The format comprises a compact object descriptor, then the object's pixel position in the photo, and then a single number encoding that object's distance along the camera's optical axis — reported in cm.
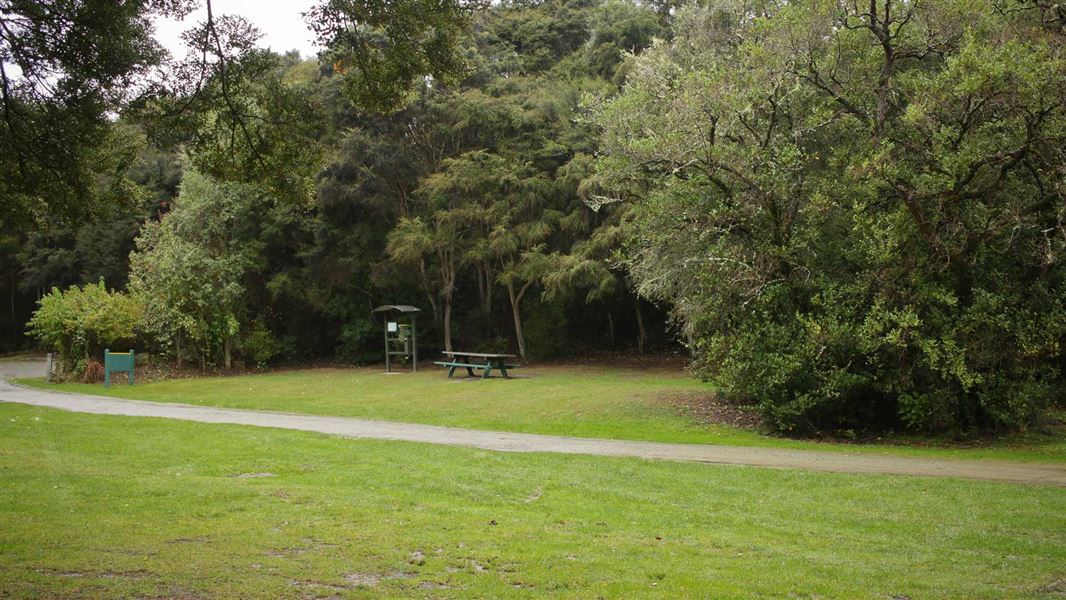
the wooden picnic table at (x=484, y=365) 2694
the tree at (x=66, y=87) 841
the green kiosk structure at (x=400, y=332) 3064
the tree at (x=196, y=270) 3119
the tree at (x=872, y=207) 1423
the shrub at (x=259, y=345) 3469
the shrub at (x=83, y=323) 2944
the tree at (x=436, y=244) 3130
